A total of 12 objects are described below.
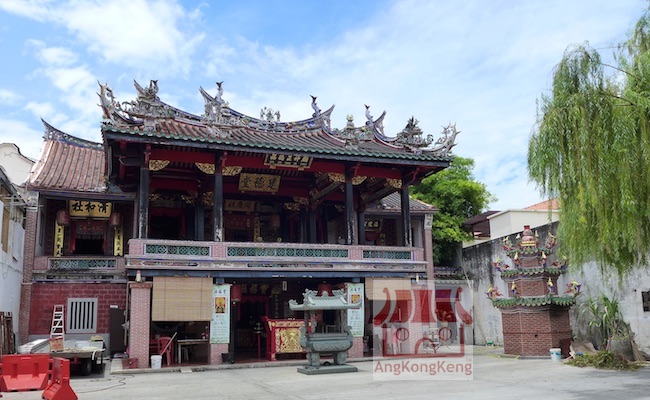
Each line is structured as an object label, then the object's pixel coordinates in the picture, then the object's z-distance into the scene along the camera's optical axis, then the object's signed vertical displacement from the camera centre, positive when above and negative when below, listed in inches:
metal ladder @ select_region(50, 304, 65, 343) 727.7 -24.8
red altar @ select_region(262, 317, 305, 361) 687.7 -47.5
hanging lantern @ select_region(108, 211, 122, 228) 837.2 +115.2
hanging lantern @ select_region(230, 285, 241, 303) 696.4 +5.2
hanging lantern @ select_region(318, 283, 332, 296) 745.0 +10.0
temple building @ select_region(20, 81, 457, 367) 651.5 +111.3
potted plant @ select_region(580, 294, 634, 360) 612.1 -38.0
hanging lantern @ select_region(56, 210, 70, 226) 813.5 +114.7
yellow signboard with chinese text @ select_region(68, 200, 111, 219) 832.9 +131.0
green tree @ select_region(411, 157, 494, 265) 1135.0 +199.4
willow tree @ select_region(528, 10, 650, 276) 358.3 +89.2
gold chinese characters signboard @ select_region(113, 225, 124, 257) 845.2 +82.2
